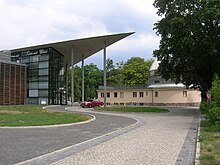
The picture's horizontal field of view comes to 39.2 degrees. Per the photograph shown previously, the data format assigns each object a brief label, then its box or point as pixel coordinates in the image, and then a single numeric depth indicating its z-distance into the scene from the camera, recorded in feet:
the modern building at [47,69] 189.98
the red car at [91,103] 165.27
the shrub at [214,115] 48.78
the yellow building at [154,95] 206.18
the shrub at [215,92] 52.84
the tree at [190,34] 93.45
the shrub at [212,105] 54.02
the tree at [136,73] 277.60
